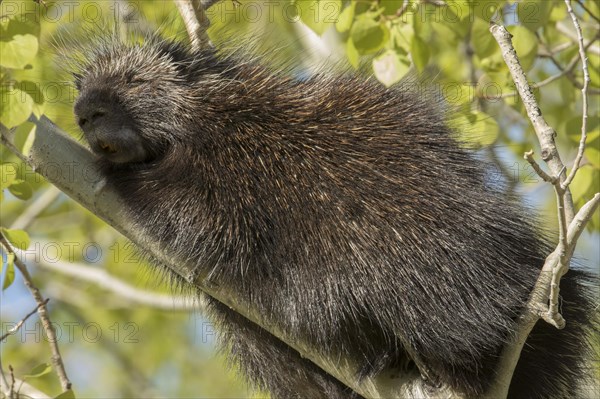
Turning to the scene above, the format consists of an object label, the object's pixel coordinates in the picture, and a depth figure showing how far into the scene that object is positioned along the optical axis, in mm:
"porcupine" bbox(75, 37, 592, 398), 5629
